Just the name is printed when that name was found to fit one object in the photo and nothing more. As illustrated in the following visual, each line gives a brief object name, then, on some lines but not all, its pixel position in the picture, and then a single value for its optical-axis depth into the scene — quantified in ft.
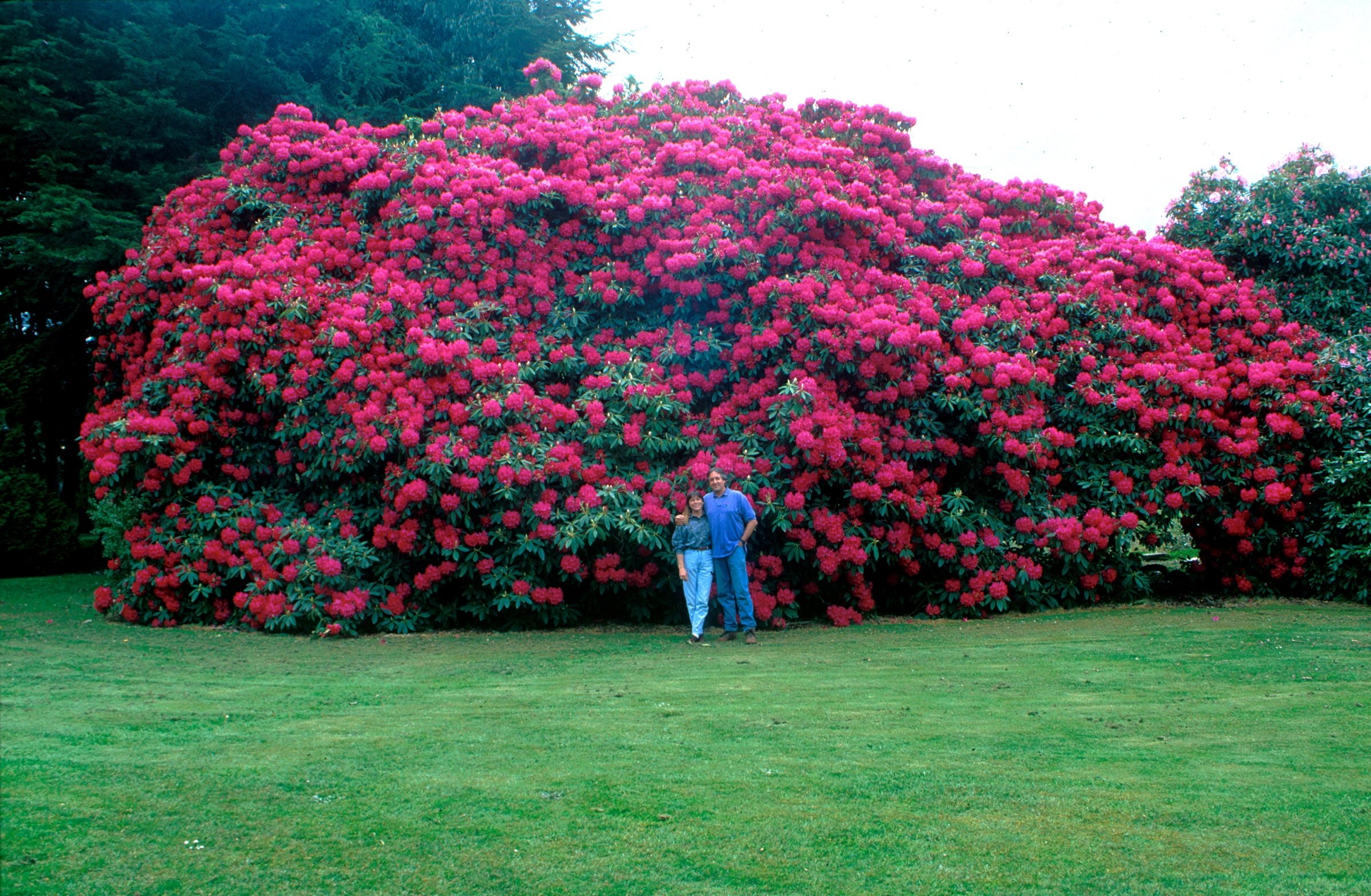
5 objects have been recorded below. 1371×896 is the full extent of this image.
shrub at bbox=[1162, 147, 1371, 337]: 41.65
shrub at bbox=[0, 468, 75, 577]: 44.75
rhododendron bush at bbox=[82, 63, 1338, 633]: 29.86
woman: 28.45
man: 28.45
